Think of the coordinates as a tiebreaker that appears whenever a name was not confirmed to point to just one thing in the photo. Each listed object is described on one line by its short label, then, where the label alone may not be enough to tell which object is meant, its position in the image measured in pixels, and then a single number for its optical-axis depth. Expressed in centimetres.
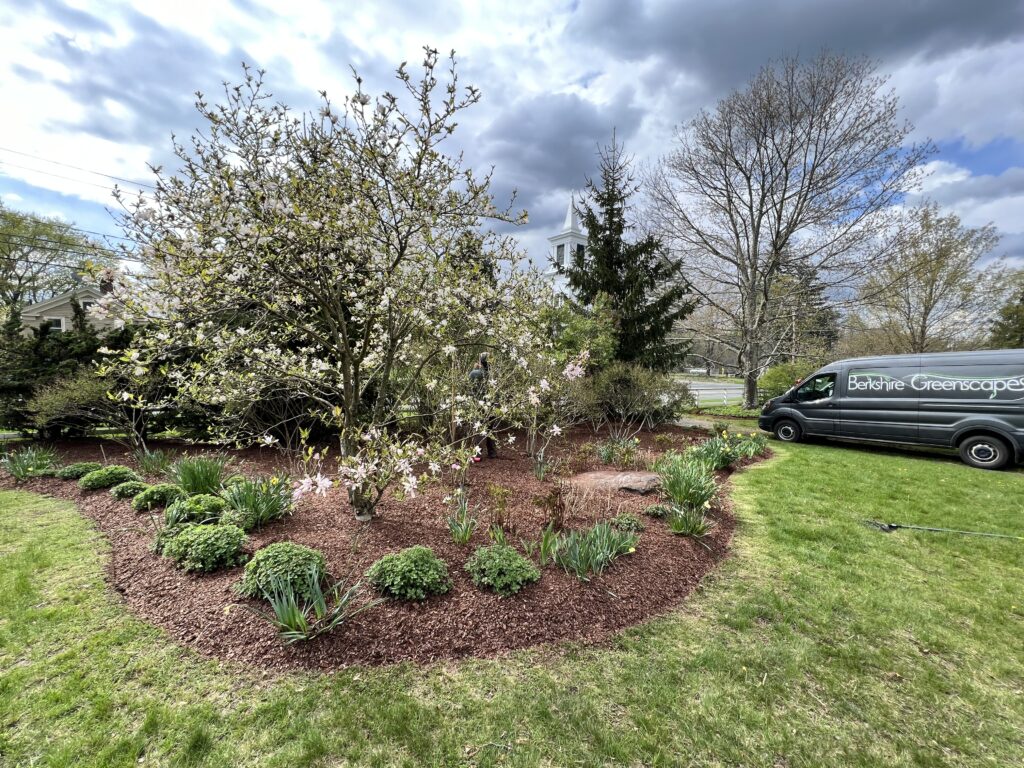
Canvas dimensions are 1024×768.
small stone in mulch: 535
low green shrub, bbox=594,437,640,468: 680
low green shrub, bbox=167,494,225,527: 368
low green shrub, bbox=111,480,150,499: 480
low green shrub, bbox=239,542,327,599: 266
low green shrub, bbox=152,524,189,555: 341
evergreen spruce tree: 1195
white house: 2103
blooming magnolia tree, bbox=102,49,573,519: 290
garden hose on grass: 437
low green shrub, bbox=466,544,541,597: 291
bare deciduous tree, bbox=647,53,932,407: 1258
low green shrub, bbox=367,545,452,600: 276
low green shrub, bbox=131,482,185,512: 432
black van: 700
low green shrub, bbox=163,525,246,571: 305
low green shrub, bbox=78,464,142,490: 520
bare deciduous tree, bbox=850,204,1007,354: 1420
